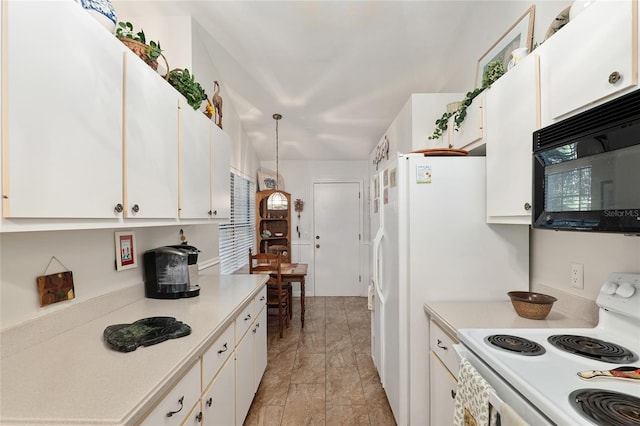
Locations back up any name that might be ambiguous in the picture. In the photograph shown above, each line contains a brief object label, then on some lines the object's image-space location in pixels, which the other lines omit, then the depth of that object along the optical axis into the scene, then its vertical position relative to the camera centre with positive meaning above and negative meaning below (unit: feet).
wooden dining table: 12.66 -2.56
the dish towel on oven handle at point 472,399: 3.09 -2.06
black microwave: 2.80 +0.45
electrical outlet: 4.87 -1.03
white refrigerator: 5.93 -0.78
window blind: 12.27 -0.74
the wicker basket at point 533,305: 4.78 -1.49
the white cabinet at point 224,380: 3.50 -2.60
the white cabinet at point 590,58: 3.05 +1.76
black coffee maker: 6.08 -1.24
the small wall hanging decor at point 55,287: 3.89 -0.98
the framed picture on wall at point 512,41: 5.88 +3.68
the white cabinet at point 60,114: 2.69 +1.04
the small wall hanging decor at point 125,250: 5.41 -0.68
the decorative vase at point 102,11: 3.79 +2.64
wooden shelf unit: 16.63 -0.66
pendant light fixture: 15.08 +0.60
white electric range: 2.52 -1.64
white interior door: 17.90 -1.56
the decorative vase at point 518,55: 4.89 +2.56
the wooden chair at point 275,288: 11.96 -3.22
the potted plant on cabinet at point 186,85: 6.00 +2.57
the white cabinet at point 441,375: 4.76 -2.76
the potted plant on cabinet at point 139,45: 4.60 +2.65
